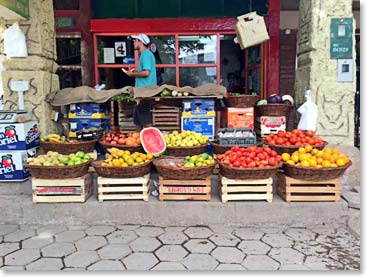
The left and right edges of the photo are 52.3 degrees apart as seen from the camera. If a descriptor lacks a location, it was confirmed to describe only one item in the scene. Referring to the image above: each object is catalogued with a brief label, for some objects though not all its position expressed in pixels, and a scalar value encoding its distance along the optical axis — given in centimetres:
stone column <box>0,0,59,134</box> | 506
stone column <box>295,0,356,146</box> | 471
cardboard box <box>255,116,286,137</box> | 526
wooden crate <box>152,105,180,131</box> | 576
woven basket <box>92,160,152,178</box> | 397
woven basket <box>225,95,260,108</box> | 530
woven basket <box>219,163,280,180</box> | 385
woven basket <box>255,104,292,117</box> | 520
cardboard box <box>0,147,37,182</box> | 450
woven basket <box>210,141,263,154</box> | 463
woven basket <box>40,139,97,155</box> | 476
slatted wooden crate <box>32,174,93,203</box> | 404
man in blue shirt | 552
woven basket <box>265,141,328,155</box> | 440
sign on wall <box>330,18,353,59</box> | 467
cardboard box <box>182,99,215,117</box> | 539
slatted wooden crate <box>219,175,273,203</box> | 396
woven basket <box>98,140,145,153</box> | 460
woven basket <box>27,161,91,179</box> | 396
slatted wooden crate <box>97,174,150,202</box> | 405
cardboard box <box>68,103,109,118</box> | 552
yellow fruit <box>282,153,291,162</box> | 408
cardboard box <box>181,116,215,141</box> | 539
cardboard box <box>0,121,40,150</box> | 451
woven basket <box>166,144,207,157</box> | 453
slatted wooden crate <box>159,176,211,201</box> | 402
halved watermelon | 450
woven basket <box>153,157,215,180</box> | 393
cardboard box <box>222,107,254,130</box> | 538
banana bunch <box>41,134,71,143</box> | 486
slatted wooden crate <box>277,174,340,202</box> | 396
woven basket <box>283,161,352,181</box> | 384
